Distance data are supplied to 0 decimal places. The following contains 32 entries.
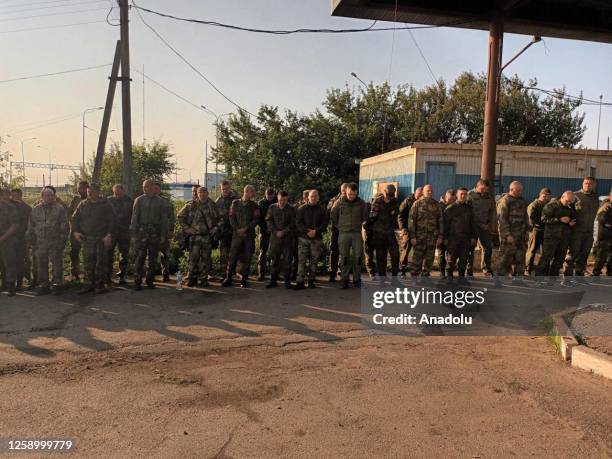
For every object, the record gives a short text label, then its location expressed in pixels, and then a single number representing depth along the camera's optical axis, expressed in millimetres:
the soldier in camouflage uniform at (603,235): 8430
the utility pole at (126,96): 11672
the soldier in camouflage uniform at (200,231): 8008
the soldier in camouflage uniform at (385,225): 7875
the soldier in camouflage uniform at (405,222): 8195
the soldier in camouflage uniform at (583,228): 8195
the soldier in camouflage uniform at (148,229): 7709
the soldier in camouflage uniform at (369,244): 7949
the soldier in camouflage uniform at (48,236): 7410
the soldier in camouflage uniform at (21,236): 7656
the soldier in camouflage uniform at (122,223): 8203
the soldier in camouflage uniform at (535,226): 8227
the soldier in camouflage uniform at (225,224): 8258
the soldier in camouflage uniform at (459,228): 7754
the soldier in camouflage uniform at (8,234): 7422
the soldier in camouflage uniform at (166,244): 7941
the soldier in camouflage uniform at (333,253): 8514
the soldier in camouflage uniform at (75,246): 8266
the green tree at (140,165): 25094
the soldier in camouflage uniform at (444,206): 7891
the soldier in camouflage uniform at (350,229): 7699
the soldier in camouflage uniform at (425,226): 7820
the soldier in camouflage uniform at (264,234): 8625
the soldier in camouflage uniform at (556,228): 7965
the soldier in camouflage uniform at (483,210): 8133
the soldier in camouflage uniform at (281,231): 7934
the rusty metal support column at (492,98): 9578
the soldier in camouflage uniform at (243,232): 7930
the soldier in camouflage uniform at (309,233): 7852
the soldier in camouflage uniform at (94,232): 7477
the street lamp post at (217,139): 27797
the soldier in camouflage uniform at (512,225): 7781
